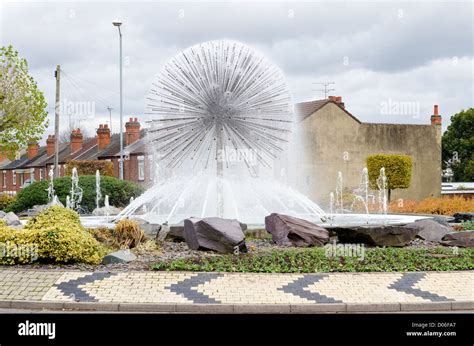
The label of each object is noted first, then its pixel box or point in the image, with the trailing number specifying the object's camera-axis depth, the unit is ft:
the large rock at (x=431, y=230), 47.95
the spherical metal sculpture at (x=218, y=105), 50.49
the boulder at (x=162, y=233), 44.34
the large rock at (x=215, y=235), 39.19
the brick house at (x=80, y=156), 138.31
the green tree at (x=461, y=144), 171.42
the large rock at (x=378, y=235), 43.50
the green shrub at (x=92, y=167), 123.54
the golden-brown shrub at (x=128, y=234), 41.81
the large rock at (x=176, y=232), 44.19
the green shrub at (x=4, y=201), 94.48
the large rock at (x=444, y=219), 55.28
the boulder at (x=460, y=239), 44.86
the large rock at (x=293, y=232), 44.21
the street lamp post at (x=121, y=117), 100.89
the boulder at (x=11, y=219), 55.20
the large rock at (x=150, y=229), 44.58
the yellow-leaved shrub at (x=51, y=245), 35.99
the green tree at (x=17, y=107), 91.76
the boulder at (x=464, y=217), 63.67
